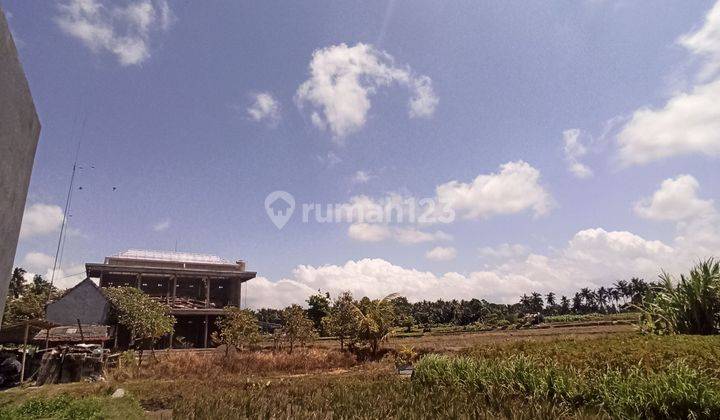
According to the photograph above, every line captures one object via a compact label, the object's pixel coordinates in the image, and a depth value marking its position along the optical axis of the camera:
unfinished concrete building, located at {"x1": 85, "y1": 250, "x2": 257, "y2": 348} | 42.03
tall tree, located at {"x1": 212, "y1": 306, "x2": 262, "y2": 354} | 26.30
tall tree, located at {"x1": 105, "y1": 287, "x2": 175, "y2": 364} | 27.91
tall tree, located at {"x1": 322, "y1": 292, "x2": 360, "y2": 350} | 26.97
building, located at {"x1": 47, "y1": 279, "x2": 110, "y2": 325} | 34.78
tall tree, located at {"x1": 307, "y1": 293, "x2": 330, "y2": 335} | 51.81
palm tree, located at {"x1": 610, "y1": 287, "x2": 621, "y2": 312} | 130.12
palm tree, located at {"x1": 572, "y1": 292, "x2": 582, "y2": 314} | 121.88
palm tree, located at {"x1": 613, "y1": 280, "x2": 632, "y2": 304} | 129.01
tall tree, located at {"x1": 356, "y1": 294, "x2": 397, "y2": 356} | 26.08
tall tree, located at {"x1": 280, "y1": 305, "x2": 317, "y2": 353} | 29.62
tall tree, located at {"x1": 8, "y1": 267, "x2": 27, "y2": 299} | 63.30
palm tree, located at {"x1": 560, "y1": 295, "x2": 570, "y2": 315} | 121.65
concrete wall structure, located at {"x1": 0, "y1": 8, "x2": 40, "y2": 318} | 3.14
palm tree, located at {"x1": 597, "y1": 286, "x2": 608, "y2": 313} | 126.54
